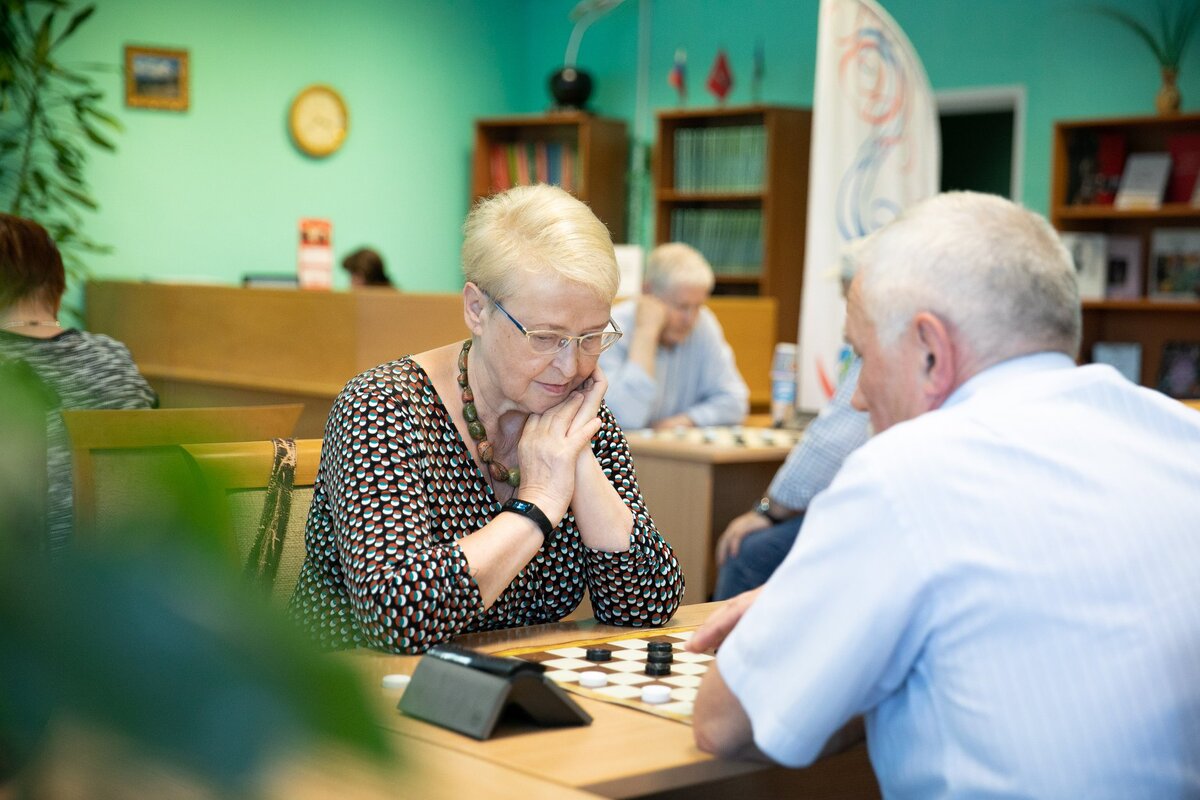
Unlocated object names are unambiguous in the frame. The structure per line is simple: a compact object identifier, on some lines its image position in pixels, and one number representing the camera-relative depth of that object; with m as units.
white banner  5.11
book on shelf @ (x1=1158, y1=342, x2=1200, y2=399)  6.30
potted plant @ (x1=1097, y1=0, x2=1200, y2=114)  6.12
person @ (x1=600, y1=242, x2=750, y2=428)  4.82
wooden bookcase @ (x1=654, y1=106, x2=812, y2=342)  7.50
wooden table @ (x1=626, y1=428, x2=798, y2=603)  4.33
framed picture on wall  7.18
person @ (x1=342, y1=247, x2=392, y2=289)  7.12
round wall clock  7.81
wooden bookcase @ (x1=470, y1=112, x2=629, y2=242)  8.12
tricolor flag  8.02
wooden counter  5.09
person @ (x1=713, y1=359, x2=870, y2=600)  3.56
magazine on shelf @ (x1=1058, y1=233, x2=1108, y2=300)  6.42
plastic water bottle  5.09
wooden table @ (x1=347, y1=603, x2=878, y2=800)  1.27
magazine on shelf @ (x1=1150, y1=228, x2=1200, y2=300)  6.22
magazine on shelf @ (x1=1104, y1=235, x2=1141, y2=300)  6.43
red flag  7.80
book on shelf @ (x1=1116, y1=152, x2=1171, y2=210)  6.21
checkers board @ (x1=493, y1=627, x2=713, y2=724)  1.53
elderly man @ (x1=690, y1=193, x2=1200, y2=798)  1.24
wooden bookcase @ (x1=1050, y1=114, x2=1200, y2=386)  6.28
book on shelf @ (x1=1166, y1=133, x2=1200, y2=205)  6.17
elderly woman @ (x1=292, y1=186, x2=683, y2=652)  1.79
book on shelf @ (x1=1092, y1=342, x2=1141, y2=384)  6.48
